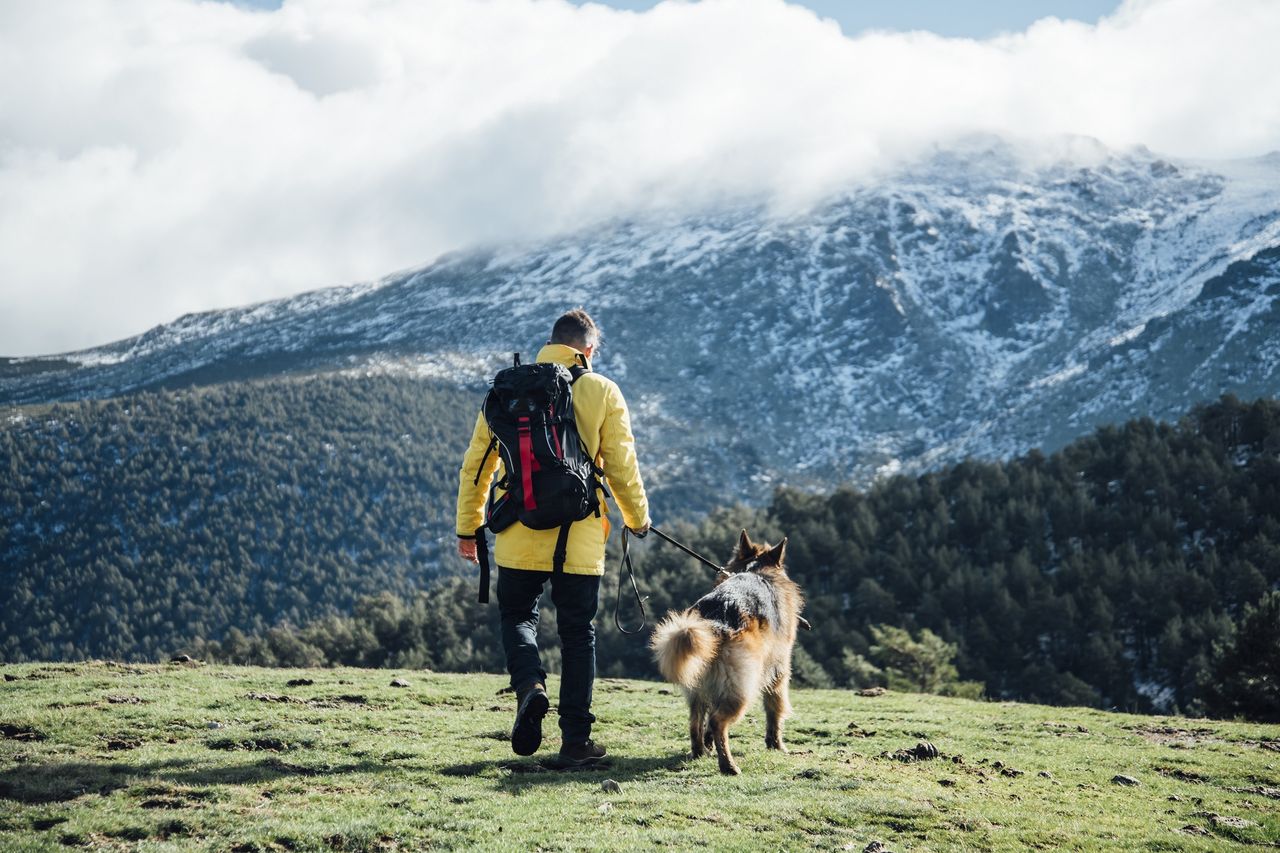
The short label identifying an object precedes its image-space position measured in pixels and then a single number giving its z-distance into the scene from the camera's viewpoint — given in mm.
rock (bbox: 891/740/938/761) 11586
